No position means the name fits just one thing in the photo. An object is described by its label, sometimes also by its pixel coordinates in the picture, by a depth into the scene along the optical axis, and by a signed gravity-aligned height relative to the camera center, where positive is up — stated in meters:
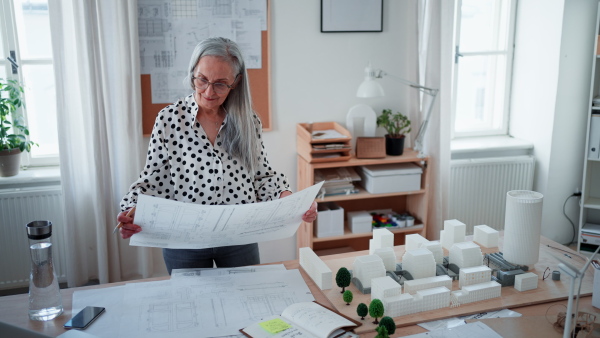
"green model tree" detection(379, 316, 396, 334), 1.53 -0.71
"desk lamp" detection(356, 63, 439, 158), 3.27 -0.16
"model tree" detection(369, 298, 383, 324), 1.59 -0.69
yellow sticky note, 1.55 -0.73
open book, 1.53 -0.73
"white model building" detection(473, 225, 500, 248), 2.21 -0.68
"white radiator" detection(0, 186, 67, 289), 3.23 -0.92
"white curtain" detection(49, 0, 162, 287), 3.06 -0.31
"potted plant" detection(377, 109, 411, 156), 3.47 -0.42
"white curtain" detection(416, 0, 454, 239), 3.56 -0.13
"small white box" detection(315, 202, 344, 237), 3.40 -0.96
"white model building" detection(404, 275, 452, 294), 1.75 -0.69
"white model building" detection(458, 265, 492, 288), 1.82 -0.69
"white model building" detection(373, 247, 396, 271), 1.93 -0.67
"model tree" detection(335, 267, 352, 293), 1.80 -0.69
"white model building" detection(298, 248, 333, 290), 1.83 -0.69
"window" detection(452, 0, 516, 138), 4.08 -0.02
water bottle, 1.57 -0.61
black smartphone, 1.58 -0.73
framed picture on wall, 3.50 +0.31
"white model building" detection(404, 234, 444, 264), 2.00 -0.66
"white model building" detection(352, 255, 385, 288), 1.81 -0.66
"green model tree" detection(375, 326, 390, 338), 1.49 -0.71
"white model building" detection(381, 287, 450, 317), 1.66 -0.71
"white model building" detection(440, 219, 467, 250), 2.15 -0.65
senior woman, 1.95 -0.29
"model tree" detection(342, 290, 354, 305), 1.72 -0.71
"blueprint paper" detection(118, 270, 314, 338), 1.58 -0.73
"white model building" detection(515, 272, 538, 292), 1.83 -0.71
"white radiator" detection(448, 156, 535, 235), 4.03 -0.87
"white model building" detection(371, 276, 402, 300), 1.68 -0.67
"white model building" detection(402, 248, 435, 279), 1.86 -0.66
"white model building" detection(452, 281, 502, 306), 1.75 -0.72
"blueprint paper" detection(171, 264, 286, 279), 1.92 -0.72
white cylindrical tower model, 1.91 -0.56
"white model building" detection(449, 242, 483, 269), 1.93 -0.66
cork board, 3.31 -0.17
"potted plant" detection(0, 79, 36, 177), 3.19 -0.37
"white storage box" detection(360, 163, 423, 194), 3.40 -0.69
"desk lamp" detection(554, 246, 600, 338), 1.31 -0.50
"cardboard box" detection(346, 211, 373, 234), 3.49 -0.99
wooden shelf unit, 3.37 -0.94
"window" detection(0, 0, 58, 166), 3.29 +0.00
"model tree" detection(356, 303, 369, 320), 1.62 -0.71
